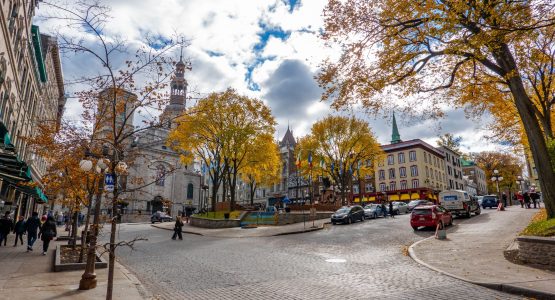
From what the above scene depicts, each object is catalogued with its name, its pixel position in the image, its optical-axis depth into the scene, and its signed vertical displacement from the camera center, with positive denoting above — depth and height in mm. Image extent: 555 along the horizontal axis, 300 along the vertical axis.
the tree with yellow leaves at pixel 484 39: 9609 +5227
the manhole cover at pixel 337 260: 11290 -2042
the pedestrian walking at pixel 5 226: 16944 -985
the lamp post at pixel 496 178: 35419 +2250
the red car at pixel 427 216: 20000 -1001
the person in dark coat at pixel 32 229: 15406 -1041
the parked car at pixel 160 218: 45753 -1900
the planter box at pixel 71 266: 10538 -1949
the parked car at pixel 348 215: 27016 -1194
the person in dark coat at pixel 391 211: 33506 -1104
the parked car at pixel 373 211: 31828 -1022
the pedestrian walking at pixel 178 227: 21688 -1507
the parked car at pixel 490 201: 39000 -322
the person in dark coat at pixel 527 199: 33906 -130
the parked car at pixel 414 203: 37872 -382
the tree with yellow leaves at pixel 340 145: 41906 +7267
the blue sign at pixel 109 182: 7883 +546
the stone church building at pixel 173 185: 61434 +3868
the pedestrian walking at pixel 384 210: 33125 -981
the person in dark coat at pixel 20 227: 18039 -1110
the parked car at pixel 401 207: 37419 -842
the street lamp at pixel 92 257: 7867 -1237
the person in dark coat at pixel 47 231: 14117 -1049
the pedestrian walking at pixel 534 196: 33156 +161
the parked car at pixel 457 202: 26195 -230
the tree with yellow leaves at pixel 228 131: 32344 +7219
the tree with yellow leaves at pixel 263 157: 34969 +5002
